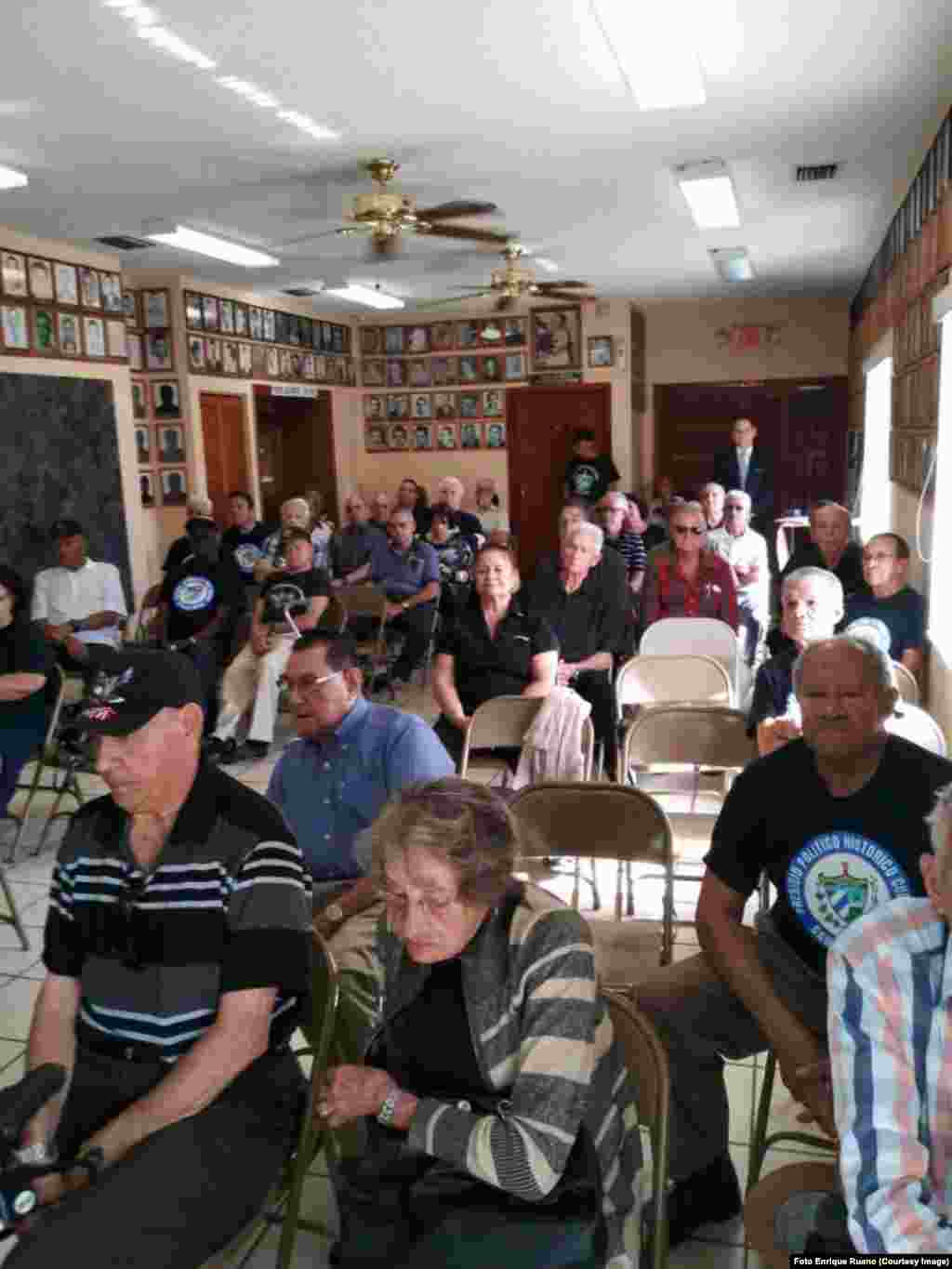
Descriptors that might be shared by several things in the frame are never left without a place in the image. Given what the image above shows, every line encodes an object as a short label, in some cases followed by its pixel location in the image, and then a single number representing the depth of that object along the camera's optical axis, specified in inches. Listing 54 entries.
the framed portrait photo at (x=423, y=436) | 453.4
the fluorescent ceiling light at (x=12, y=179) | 196.1
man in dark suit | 405.1
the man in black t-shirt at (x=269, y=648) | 226.2
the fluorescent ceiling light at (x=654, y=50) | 132.6
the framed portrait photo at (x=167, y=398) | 326.6
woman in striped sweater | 56.2
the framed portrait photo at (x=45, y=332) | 262.2
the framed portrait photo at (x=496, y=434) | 447.5
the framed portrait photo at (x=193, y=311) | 329.7
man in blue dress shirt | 103.7
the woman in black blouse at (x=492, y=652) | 156.3
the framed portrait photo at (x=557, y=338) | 430.0
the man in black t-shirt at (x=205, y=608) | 238.8
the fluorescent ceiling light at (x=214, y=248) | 259.3
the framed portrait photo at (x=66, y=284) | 271.1
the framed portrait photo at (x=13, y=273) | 250.8
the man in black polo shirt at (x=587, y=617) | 177.6
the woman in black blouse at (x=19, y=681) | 163.3
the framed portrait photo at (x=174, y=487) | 331.3
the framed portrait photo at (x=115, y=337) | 292.8
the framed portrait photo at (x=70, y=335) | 272.2
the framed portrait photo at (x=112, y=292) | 291.0
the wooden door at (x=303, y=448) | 429.1
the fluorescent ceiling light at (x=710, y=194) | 210.4
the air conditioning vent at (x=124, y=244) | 263.3
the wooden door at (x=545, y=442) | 436.8
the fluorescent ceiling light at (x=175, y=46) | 135.7
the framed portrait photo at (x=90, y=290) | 281.6
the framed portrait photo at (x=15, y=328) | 251.3
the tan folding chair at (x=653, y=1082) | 61.9
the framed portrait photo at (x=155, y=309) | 324.8
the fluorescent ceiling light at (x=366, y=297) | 365.6
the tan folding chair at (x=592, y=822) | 99.3
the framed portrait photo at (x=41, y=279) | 261.1
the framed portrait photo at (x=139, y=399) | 323.3
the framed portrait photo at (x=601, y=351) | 427.2
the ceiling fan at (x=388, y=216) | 196.1
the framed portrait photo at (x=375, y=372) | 455.2
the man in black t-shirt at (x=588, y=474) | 425.4
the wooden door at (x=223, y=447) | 346.9
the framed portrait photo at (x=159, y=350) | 326.3
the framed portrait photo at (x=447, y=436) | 452.1
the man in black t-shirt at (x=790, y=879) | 78.3
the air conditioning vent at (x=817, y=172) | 216.7
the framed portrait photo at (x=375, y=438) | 457.7
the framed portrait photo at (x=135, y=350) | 321.4
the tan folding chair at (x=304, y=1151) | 64.7
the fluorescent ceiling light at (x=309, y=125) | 169.5
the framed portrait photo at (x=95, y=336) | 283.3
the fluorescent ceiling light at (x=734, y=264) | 317.4
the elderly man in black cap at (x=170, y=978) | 62.5
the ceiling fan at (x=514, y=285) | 279.9
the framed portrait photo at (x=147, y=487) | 325.7
